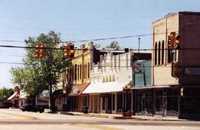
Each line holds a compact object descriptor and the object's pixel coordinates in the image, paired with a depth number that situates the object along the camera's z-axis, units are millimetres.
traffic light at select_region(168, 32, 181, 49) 34918
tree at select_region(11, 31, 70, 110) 73687
